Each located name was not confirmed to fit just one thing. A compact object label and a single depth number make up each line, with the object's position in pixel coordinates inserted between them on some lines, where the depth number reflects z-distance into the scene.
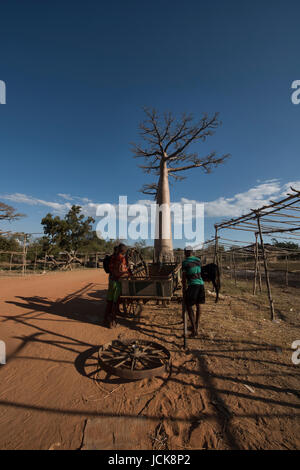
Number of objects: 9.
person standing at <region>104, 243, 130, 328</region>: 4.30
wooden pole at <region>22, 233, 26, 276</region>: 12.67
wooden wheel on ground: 2.45
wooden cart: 3.82
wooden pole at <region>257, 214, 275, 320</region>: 4.74
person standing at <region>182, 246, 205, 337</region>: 3.70
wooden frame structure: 4.80
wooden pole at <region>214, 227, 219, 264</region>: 7.70
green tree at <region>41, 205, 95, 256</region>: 22.20
